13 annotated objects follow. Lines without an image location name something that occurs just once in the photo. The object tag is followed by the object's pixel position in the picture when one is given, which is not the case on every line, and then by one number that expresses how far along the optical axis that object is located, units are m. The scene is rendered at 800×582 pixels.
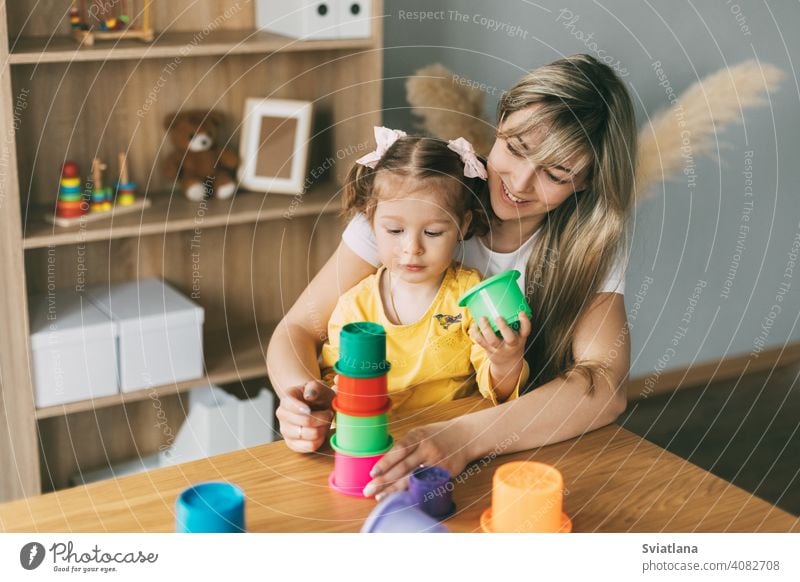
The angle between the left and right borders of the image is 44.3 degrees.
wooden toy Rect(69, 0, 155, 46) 1.28
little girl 0.91
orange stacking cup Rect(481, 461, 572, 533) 0.68
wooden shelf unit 1.33
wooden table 0.72
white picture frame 1.46
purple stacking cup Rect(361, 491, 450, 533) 0.70
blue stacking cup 0.65
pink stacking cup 0.74
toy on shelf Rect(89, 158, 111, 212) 1.37
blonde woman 0.87
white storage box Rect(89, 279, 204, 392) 1.41
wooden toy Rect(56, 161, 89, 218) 1.35
